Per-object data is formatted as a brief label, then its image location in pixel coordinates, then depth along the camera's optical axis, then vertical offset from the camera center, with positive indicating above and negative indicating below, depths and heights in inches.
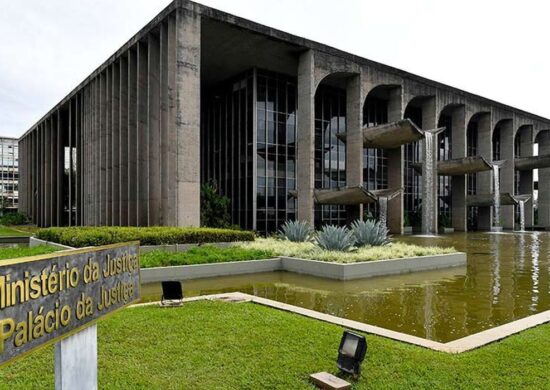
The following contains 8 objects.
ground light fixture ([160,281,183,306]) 337.7 -72.4
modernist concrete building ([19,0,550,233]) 968.9 +186.4
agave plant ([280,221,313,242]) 804.0 -65.8
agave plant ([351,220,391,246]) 705.0 -61.4
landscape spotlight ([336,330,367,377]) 194.5 -69.8
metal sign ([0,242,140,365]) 106.7 -27.5
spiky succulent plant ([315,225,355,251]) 631.8 -61.7
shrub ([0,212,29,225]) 2139.5 -111.0
